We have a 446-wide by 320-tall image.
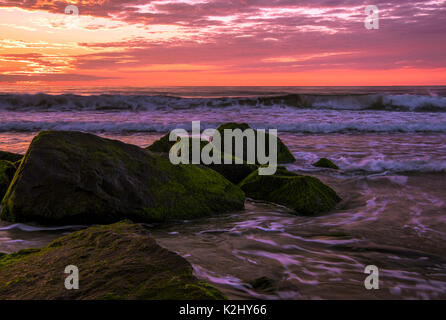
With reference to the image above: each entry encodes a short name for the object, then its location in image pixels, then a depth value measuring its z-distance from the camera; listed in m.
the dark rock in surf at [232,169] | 5.84
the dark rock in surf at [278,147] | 7.78
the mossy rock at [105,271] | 2.03
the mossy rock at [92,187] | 3.88
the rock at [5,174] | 4.76
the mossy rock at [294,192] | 4.73
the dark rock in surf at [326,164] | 7.61
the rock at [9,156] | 5.89
